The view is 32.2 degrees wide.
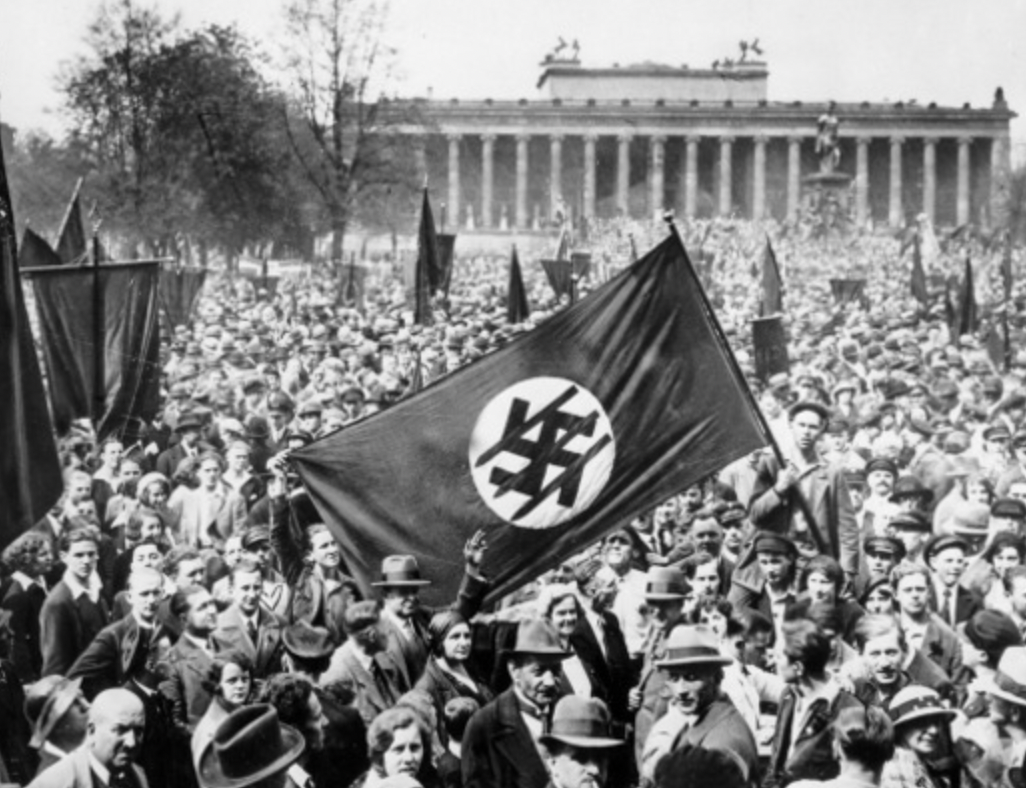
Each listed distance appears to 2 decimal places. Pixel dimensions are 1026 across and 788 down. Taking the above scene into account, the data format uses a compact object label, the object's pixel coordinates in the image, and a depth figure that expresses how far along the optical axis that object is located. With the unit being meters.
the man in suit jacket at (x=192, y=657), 7.12
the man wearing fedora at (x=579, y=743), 5.36
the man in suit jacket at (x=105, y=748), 5.50
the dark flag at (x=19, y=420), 6.18
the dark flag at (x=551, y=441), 7.67
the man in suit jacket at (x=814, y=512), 9.64
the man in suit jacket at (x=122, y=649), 7.32
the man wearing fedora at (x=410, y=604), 7.27
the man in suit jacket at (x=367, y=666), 7.09
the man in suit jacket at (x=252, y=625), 7.38
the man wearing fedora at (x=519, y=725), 6.20
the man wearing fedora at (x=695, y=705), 5.94
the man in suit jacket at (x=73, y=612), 8.06
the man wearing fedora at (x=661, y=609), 7.47
